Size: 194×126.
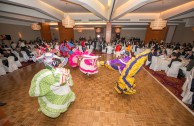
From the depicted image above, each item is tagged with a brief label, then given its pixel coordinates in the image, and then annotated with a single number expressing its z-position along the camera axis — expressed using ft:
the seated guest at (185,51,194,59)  14.94
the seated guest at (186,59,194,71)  11.26
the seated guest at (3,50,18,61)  15.46
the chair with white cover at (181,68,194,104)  8.89
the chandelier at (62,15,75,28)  19.97
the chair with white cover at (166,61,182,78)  13.57
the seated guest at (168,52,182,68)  13.68
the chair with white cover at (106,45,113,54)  30.25
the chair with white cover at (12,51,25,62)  18.57
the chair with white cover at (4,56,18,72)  14.79
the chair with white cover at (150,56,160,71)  16.64
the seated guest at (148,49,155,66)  18.15
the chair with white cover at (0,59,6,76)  13.63
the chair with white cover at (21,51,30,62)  20.00
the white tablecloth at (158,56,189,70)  15.60
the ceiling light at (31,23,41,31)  27.38
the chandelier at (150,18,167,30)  17.59
